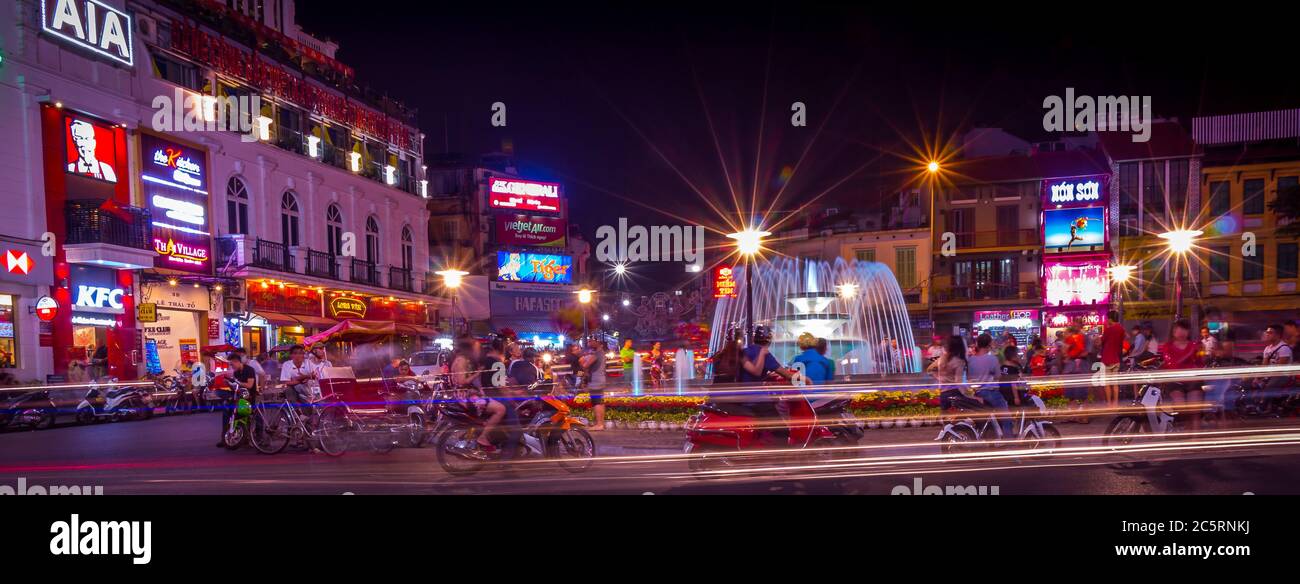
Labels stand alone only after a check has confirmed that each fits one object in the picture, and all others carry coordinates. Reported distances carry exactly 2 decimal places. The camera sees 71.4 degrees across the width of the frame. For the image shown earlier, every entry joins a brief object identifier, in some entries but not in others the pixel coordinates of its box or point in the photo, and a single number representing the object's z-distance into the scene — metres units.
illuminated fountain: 25.91
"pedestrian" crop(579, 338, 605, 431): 16.64
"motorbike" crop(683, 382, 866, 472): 10.21
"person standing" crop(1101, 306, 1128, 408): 14.55
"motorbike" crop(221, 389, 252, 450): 15.00
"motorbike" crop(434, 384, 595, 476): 11.38
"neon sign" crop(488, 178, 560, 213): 57.31
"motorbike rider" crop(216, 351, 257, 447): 14.73
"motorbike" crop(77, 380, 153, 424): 22.88
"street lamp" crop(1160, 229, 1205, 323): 30.95
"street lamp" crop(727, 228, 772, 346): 20.83
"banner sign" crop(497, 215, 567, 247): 56.44
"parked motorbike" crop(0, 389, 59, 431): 20.44
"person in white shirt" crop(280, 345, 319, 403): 14.19
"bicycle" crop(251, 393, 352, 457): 14.20
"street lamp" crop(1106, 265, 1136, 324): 41.59
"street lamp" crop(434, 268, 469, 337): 38.99
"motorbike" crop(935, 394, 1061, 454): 11.16
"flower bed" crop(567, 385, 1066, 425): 16.89
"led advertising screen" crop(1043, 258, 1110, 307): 45.69
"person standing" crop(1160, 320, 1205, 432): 11.38
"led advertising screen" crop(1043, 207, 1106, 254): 45.75
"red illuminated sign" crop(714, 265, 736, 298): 37.28
